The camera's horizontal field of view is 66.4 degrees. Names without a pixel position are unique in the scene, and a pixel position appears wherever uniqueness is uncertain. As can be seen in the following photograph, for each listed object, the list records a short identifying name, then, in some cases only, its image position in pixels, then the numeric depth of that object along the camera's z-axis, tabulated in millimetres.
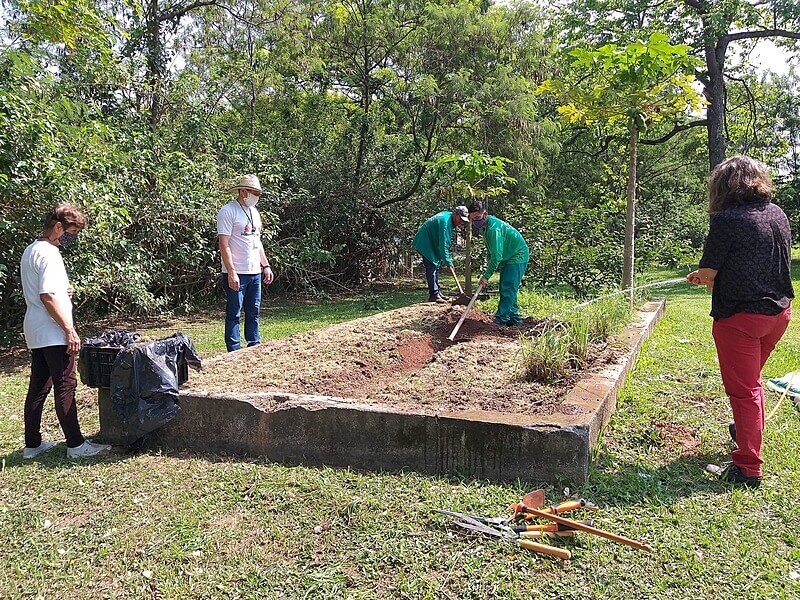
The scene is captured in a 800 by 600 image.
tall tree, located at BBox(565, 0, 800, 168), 13891
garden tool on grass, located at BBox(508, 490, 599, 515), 2924
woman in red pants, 3234
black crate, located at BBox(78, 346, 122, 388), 4012
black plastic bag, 3840
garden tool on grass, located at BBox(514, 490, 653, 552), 2699
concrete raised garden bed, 3359
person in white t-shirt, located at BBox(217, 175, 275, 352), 5719
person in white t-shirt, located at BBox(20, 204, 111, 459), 3744
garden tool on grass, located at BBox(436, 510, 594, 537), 2775
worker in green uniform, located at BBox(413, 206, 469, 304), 8445
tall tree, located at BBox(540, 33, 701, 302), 6309
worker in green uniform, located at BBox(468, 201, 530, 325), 6707
